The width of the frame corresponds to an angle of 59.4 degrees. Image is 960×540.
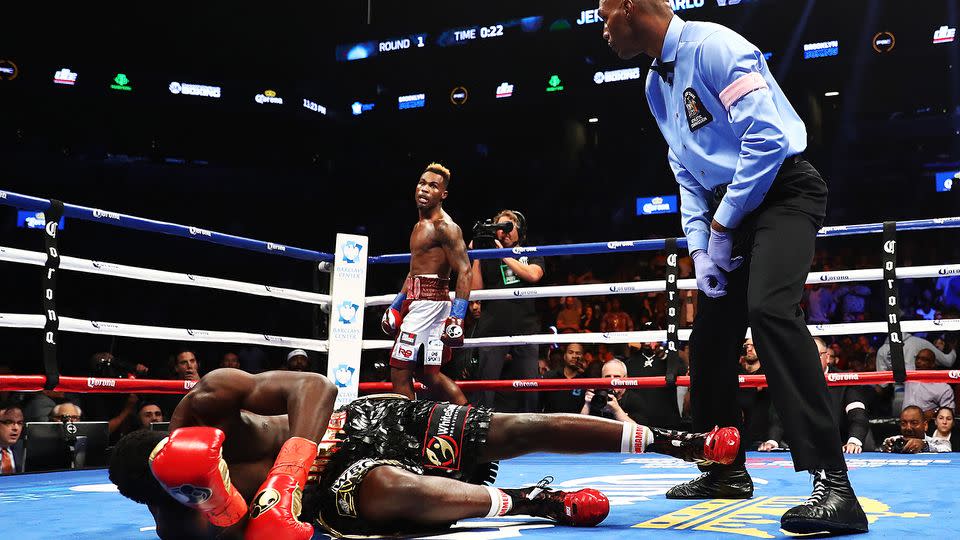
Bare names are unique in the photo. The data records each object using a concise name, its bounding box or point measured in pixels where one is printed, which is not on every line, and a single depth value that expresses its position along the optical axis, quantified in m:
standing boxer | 4.04
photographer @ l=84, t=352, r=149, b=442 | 4.86
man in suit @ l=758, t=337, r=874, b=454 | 4.01
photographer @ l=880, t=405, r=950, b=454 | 3.98
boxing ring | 1.84
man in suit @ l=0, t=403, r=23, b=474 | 3.32
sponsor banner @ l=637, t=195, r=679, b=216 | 12.45
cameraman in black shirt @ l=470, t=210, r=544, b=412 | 4.82
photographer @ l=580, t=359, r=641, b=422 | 4.70
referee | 1.76
